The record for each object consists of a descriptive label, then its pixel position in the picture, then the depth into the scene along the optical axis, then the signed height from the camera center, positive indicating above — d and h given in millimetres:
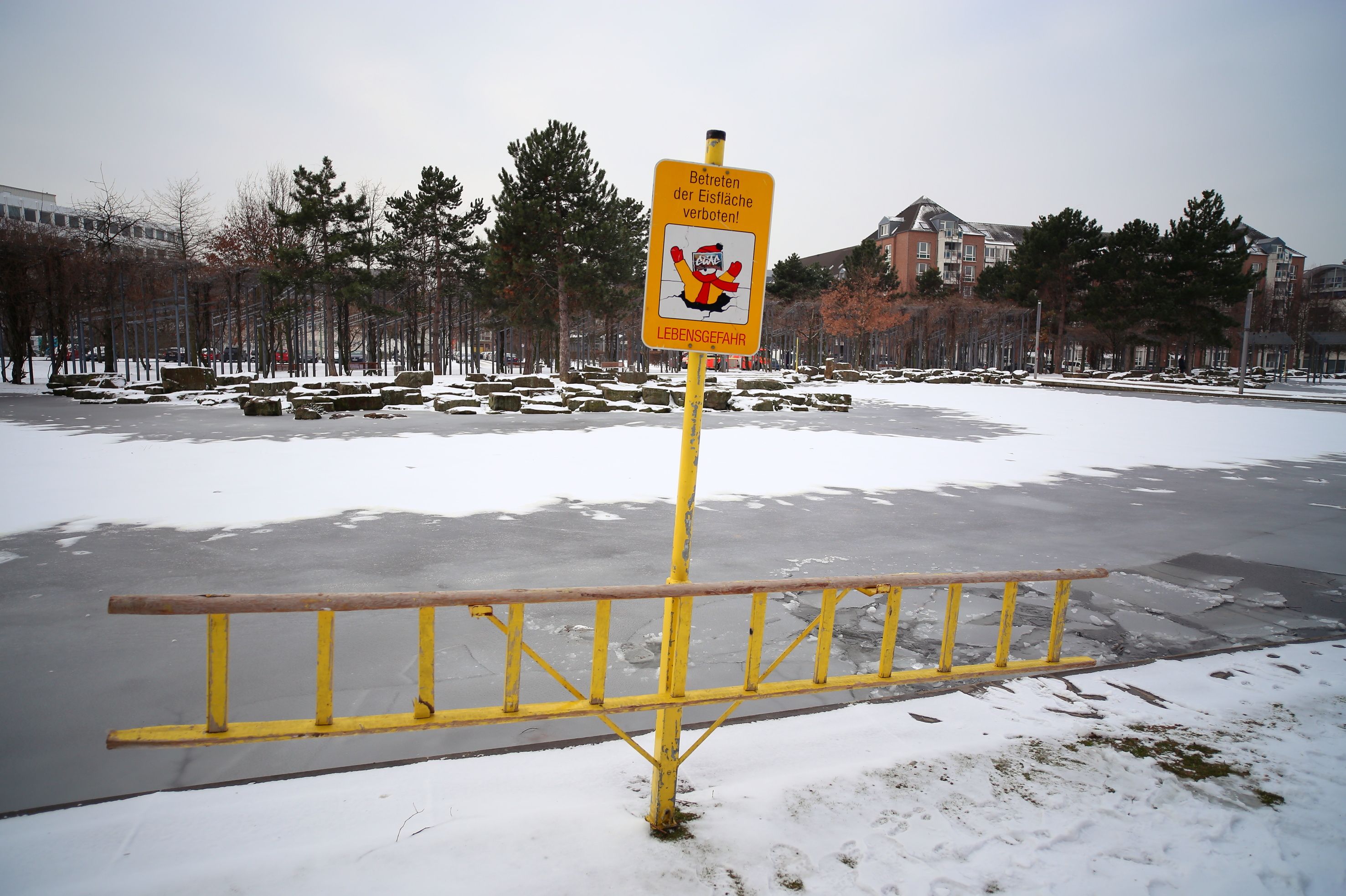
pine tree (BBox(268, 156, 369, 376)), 31234 +6117
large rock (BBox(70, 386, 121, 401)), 22031 -1178
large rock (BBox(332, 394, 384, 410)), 20312 -1094
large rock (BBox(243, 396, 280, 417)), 19000 -1227
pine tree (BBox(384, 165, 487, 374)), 40000 +8132
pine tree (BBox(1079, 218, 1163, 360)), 52281 +8685
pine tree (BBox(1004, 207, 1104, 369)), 55438 +10363
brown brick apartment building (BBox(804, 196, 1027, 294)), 85562 +17880
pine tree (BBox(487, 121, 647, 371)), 32469 +7058
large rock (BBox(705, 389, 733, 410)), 24516 -752
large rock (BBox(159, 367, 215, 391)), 25047 -671
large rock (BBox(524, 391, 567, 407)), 22766 -950
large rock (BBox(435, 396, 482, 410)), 21375 -1029
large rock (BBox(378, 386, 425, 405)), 22531 -939
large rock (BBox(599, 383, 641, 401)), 23938 -631
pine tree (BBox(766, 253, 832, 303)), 63000 +9672
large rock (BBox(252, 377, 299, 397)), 24375 -865
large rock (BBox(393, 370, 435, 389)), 28125 -451
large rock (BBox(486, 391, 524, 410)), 21859 -949
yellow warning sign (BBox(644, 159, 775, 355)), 2637 +488
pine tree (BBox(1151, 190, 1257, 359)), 48906 +8819
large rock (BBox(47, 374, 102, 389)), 24609 -842
